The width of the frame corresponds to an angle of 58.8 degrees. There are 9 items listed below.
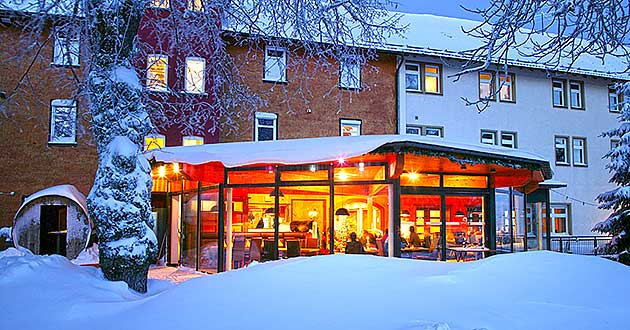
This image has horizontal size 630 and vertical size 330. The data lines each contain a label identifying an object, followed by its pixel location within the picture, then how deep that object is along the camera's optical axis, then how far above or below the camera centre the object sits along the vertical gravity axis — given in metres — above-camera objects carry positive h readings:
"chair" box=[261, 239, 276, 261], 13.27 -1.00
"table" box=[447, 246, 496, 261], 13.34 -1.00
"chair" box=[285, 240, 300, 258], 13.18 -0.95
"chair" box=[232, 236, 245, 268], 13.56 -1.08
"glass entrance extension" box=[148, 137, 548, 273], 12.23 +0.16
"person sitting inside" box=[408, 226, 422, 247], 13.19 -0.71
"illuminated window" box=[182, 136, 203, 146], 18.05 +2.18
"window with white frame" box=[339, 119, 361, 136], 19.64 +2.86
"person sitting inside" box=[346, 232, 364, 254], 12.75 -0.88
